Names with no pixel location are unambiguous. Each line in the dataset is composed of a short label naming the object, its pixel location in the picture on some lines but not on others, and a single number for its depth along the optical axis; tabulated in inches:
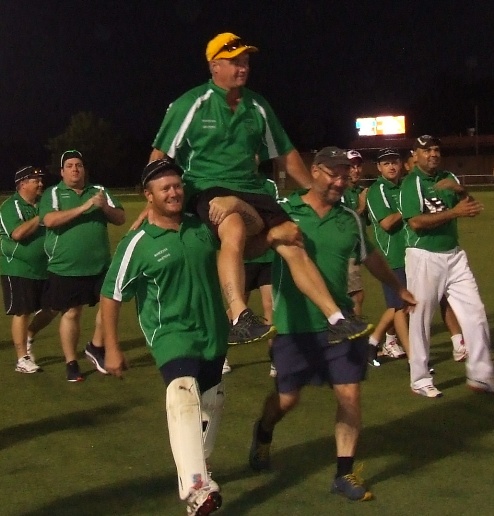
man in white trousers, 337.1
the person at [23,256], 402.9
